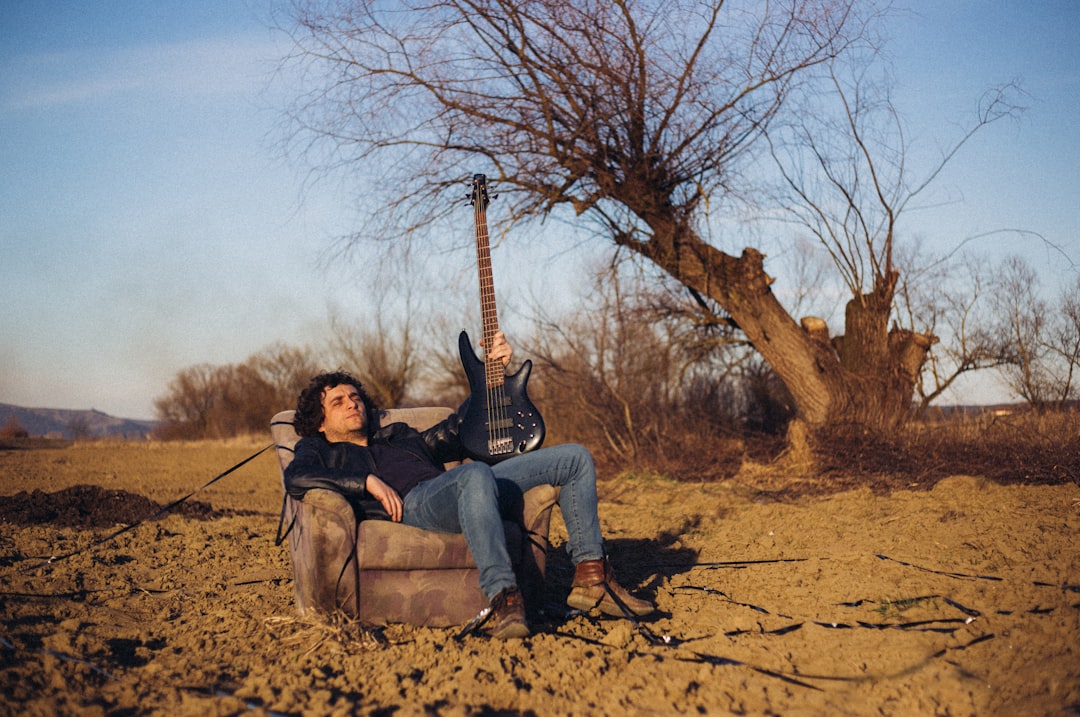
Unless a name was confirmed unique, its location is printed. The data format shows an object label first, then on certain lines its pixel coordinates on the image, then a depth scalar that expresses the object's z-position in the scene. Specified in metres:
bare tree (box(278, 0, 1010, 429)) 8.82
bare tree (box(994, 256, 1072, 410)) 9.74
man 3.71
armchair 3.75
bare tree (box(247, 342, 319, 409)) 31.72
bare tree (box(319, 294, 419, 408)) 27.28
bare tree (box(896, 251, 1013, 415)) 10.44
